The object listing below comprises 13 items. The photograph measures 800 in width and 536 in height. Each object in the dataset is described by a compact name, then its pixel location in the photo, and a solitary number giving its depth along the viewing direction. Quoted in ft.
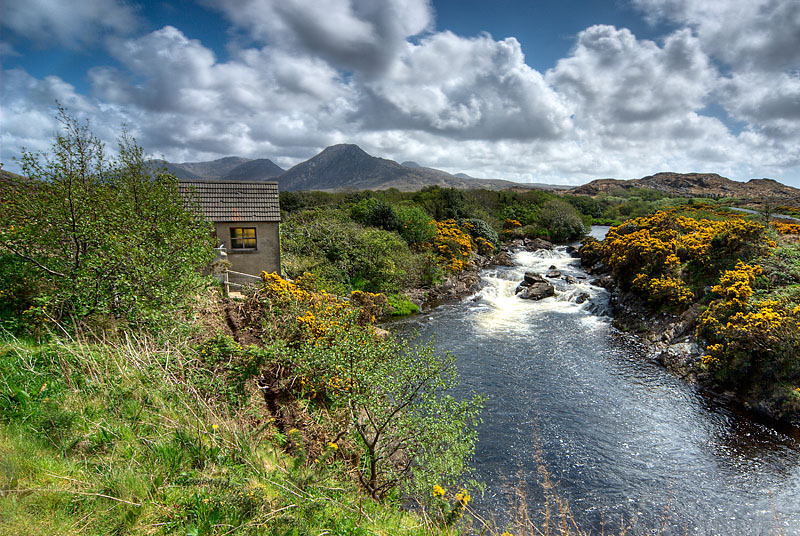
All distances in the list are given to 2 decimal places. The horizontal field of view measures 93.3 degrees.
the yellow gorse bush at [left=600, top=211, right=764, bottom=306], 61.11
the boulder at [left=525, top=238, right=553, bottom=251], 141.17
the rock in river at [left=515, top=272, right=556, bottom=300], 81.97
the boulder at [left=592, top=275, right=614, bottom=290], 84.43
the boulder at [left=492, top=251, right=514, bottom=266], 116.88
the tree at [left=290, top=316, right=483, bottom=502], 22.90
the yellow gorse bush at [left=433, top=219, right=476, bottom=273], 102.06
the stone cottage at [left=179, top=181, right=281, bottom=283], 60.13
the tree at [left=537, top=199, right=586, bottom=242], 156.25
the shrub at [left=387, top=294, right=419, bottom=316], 76.25
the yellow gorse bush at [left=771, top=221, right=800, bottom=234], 75.61
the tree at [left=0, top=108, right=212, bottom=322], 24.79
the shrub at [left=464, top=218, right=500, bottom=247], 134.41
